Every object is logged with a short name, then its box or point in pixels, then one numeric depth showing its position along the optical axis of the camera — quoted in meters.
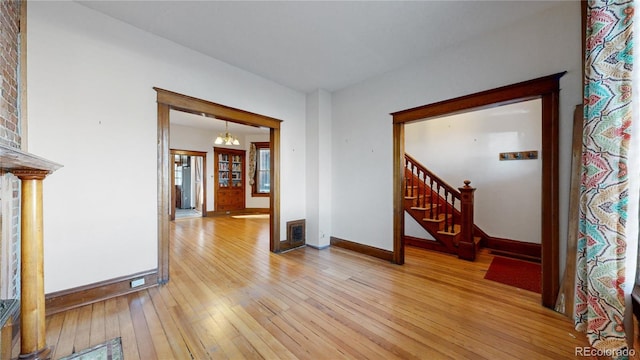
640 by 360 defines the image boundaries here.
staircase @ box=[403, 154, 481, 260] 3.48
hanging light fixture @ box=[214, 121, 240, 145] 5.94
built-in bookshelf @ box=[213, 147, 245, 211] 7.46
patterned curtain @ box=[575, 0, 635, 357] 1.39
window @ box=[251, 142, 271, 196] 8.08
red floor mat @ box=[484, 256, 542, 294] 2.58
